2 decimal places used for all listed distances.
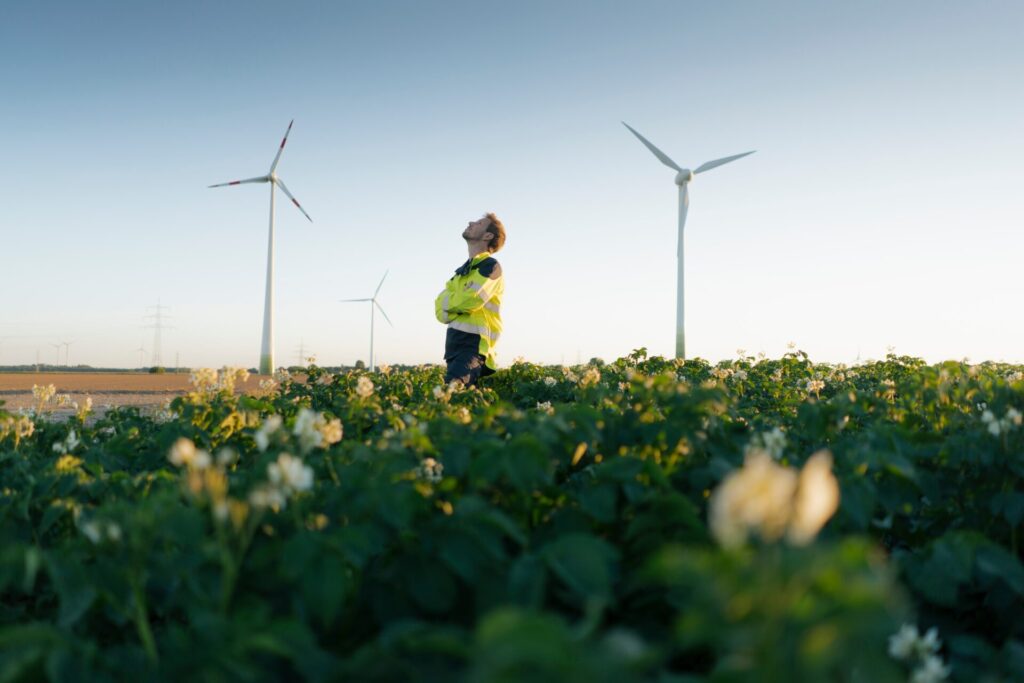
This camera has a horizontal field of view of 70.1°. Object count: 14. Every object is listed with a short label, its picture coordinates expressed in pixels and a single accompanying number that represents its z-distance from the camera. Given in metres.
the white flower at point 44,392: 7.68
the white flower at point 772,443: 3.62
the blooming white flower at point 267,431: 3.12
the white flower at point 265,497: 2.24
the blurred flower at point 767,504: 1.31
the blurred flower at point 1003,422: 3.91
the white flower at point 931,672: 2.37
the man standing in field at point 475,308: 11.02
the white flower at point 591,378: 4.79
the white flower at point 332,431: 3.40
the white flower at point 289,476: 2.51
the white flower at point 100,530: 2.40
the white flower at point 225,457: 2.52
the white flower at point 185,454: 2.37
